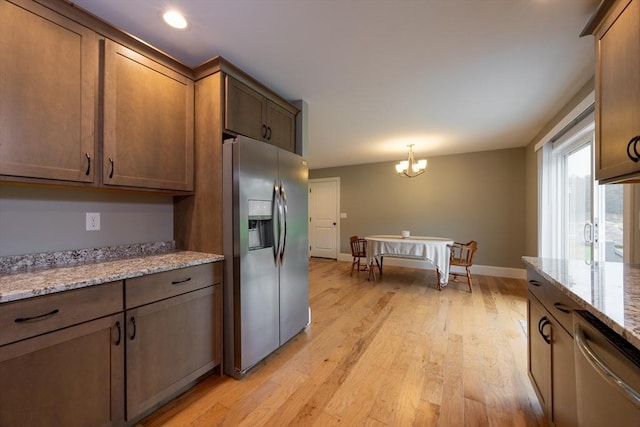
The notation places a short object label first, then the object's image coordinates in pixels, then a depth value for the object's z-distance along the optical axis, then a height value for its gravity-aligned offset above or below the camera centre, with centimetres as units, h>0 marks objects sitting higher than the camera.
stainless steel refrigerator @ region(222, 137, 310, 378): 184 -28
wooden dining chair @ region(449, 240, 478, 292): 396 -73
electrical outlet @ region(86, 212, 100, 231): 174 -5
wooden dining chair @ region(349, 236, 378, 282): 491 -68
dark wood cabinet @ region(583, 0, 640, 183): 111 +59
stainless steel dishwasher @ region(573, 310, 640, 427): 67 -46
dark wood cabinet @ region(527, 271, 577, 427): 107 -68
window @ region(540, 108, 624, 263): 228 +11
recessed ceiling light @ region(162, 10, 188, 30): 153 +119
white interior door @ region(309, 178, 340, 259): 650 -10
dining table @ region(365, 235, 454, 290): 403 -60
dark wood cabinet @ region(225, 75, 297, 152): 198 +85
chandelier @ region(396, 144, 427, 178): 427 +78
